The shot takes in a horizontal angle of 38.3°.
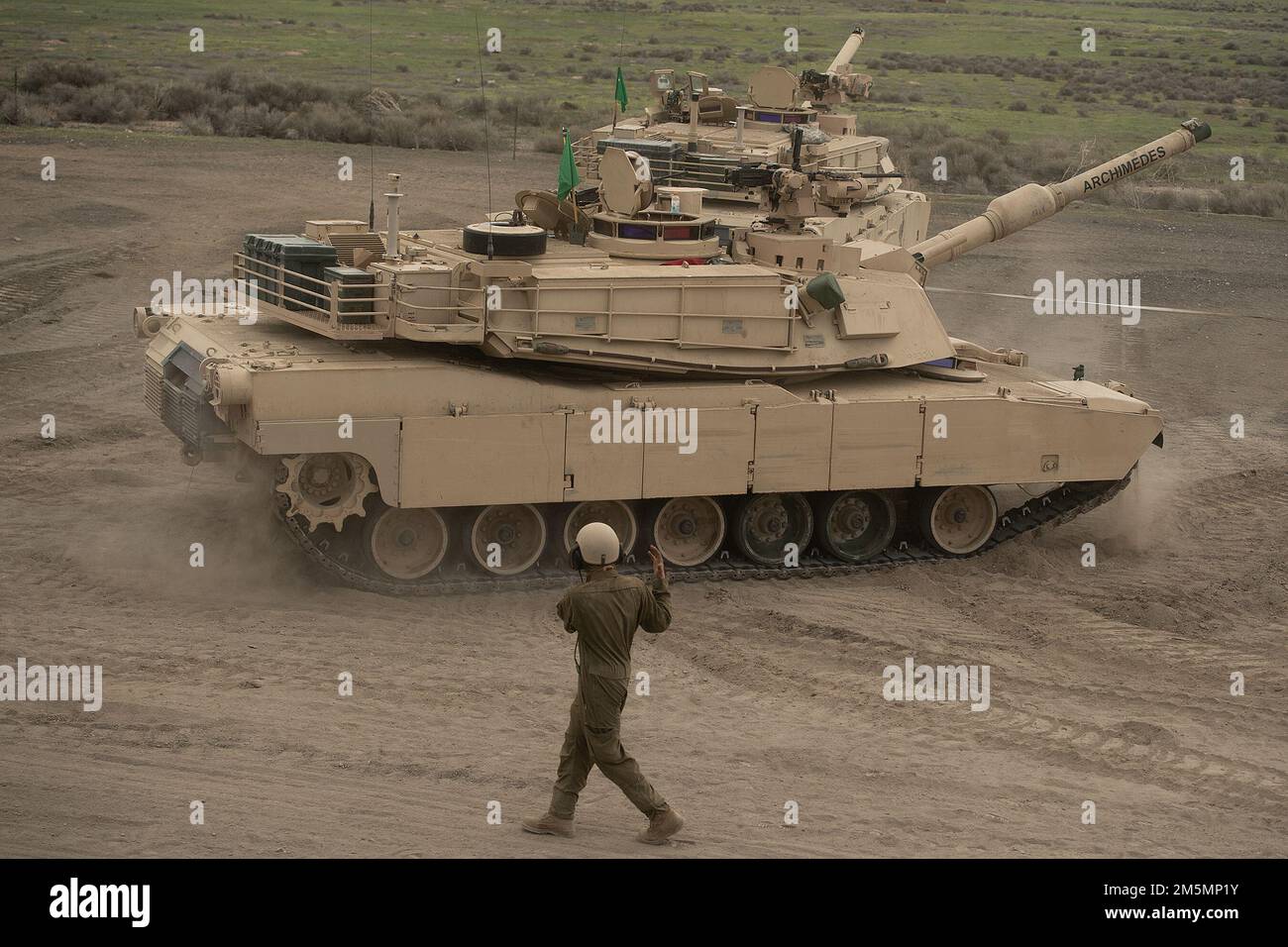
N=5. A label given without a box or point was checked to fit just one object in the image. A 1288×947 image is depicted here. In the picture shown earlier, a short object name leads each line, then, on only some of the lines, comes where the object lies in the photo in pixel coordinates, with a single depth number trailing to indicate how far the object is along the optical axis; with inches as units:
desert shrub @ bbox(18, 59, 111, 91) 1480.1
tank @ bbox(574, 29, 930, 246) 832.9
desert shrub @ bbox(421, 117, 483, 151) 1448.1
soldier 385.1
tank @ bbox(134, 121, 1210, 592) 563.5
